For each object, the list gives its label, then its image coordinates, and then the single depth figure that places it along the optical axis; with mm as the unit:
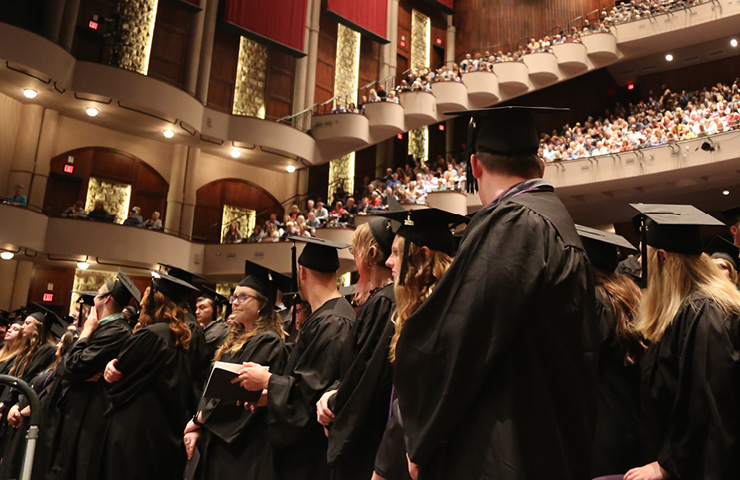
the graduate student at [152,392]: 4098
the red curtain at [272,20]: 17188
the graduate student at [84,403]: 4152
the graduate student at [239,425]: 3402
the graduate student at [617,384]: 2418
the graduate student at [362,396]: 2557
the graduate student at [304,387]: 3061
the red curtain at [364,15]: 19656
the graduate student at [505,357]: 1549
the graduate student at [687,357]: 2041
